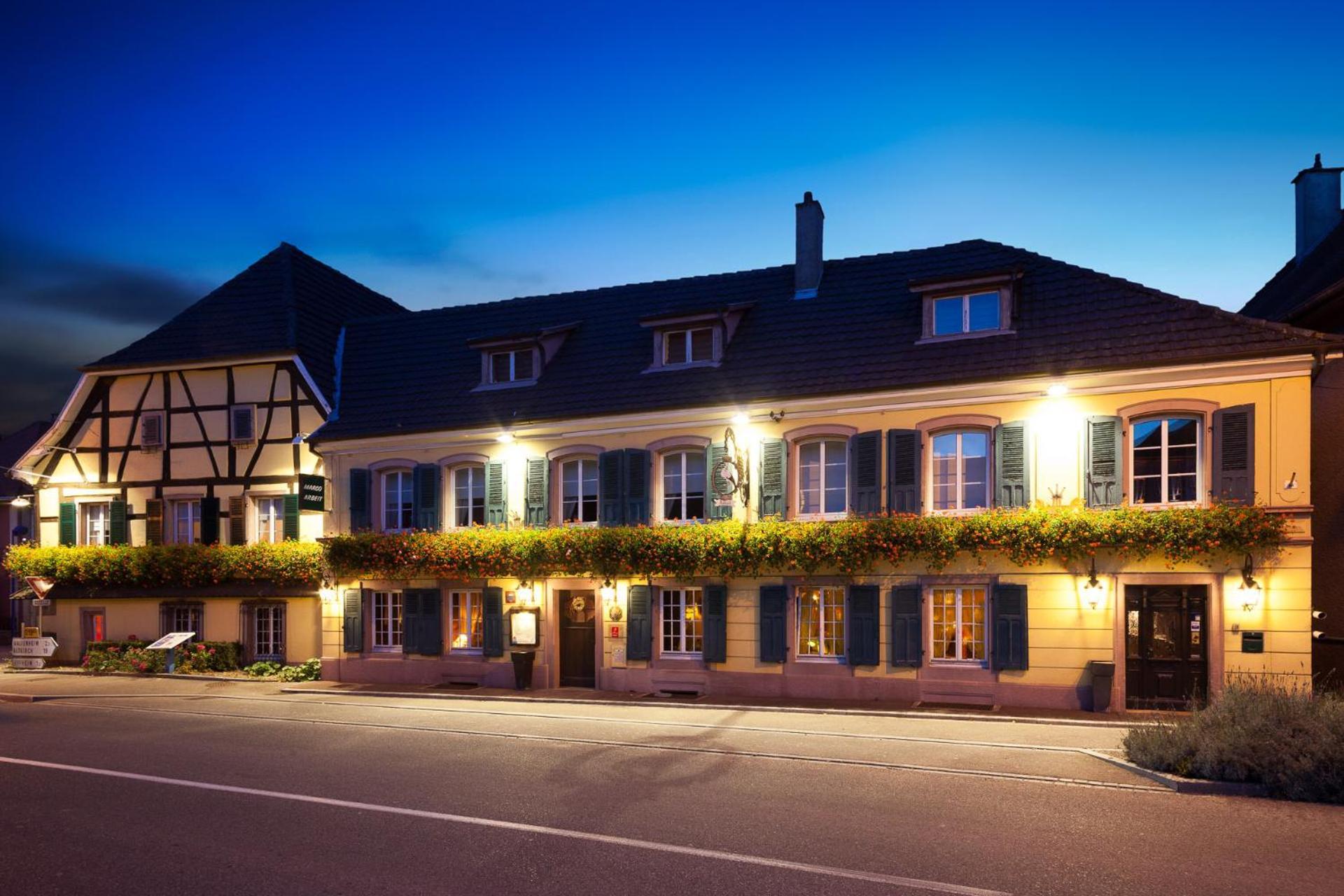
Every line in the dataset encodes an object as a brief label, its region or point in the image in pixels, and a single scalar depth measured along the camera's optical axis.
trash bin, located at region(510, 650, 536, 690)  20.81
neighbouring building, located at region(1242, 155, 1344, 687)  17.41
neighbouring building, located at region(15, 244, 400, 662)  24.73
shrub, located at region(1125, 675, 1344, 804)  10.20
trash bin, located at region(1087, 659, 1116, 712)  16.36
